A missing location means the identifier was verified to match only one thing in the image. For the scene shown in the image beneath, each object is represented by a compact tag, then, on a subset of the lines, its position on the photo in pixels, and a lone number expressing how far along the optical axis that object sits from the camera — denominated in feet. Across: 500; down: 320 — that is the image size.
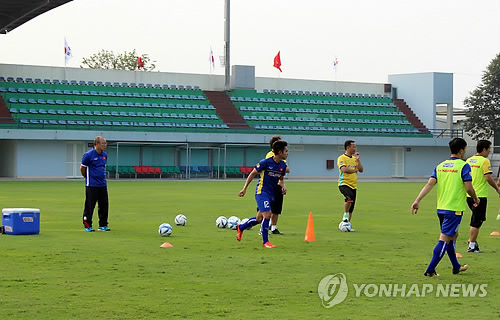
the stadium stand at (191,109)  189.78
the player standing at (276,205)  55.62
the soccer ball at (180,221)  62.49
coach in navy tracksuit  58.67
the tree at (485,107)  260.62
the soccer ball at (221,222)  60.64
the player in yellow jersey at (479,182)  45.47
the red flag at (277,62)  236.36
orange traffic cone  52.29
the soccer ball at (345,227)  59.06
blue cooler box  54.03
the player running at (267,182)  48.32
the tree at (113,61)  317.73
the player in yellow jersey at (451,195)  36.35
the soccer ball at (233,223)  59.72
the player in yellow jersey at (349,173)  60.75
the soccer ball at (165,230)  53.88
